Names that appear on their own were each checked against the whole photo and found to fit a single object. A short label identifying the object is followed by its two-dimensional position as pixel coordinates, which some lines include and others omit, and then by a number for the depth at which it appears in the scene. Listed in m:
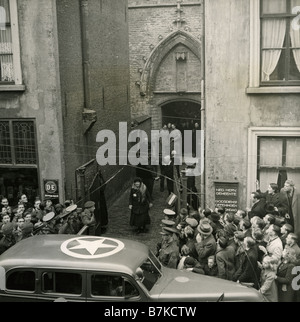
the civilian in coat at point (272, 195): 9.95
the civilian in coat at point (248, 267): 7.77
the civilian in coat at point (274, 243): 7.69
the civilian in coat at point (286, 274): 7.56
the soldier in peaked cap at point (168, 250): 8.35
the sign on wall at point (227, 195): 11.04
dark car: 6.89
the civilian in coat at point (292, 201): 9.93
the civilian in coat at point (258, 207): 9.76
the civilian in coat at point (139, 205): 12.12
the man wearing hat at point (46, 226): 9.18
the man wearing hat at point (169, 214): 9.45
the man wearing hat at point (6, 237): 8.88
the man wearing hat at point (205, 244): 8.19
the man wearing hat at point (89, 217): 10.16
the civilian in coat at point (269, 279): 7.31
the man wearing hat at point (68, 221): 9.39
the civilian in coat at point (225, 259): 7.83
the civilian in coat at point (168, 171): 14.51
